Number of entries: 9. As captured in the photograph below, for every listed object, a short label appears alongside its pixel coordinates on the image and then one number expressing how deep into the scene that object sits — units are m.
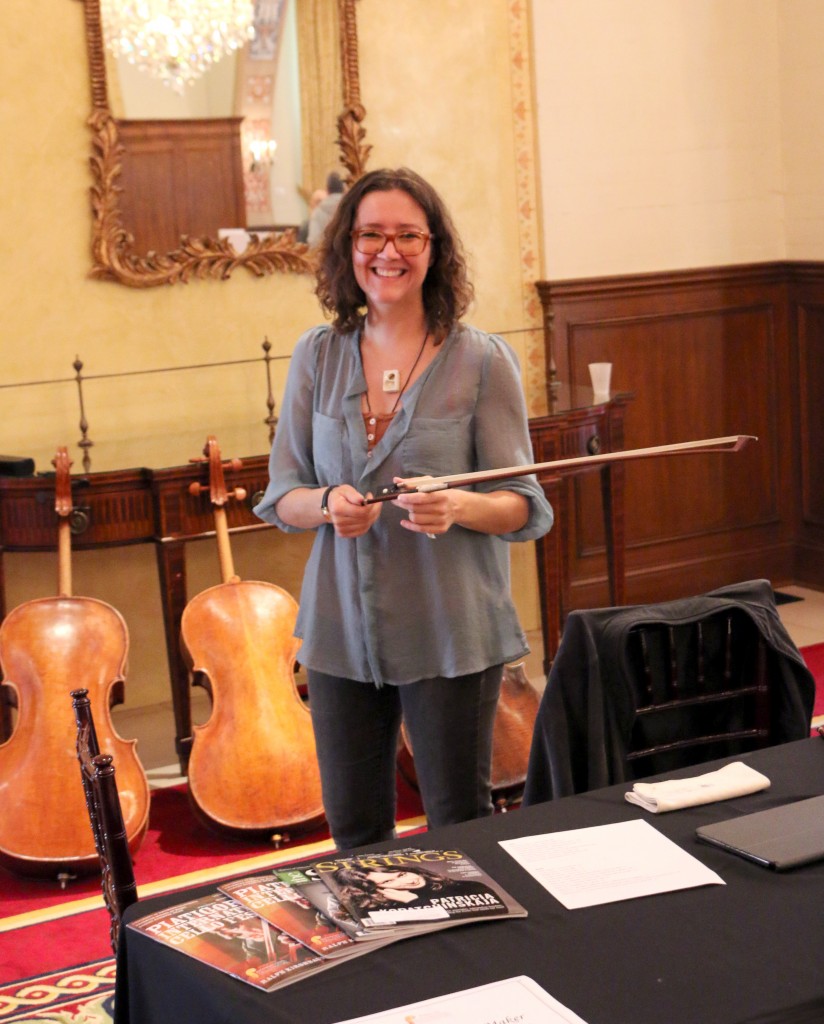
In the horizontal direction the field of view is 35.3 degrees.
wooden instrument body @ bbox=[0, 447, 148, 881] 3.04
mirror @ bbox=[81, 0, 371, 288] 3.78
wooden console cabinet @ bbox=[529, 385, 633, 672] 3.91
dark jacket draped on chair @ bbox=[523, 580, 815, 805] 1.95
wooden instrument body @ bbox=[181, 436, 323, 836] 3.21
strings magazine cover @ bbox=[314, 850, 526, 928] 1.35
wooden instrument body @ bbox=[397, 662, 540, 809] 3.41
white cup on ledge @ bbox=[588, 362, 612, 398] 4.25
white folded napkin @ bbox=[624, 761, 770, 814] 1.62
